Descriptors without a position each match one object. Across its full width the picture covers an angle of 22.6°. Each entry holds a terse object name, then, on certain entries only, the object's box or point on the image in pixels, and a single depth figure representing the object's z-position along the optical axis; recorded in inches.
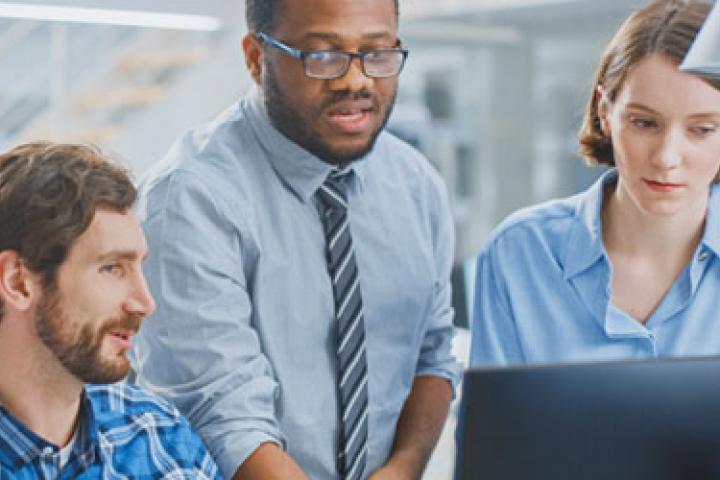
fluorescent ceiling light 140.7
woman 75.0
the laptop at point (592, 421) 57.4
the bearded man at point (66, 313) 68.5
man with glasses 75.0
